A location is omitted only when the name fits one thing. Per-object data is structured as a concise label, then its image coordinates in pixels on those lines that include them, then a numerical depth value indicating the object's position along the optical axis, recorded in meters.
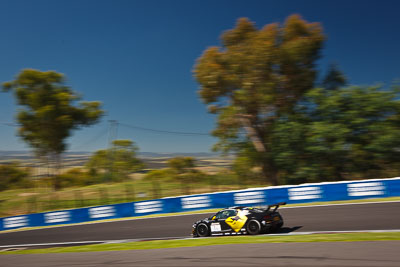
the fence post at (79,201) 30.24
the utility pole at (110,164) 48.66
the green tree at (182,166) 33.28
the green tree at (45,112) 43.91
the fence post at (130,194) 30.16
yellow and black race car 11.69
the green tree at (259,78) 29.84
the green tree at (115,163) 50.43
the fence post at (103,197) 30.60
